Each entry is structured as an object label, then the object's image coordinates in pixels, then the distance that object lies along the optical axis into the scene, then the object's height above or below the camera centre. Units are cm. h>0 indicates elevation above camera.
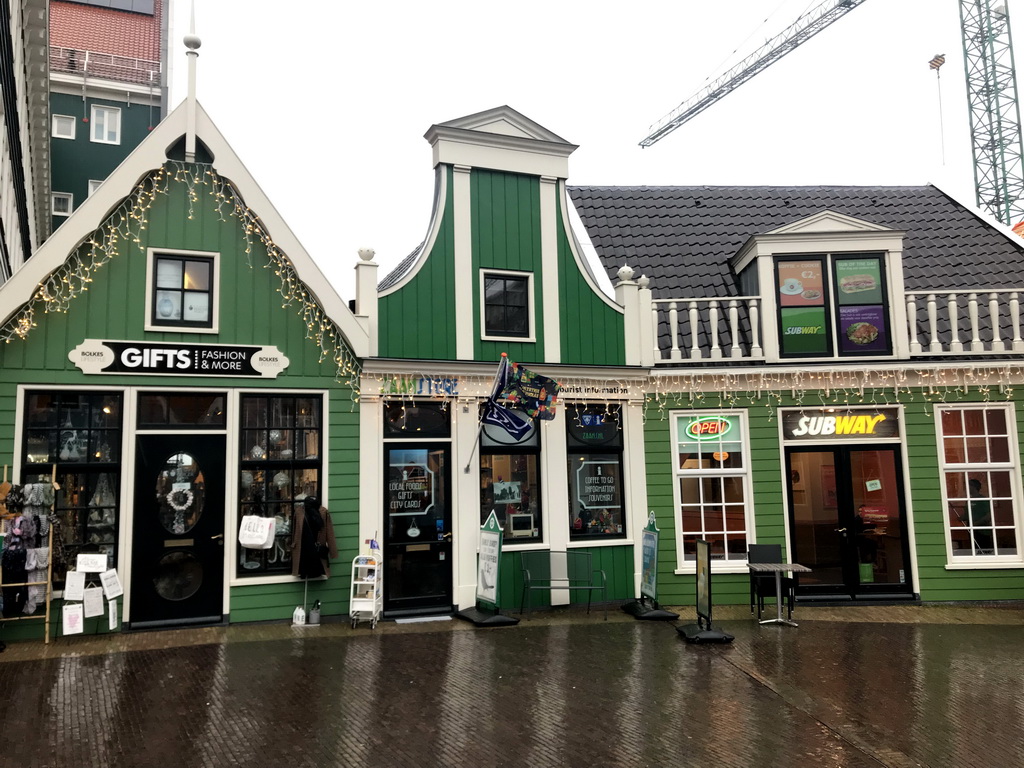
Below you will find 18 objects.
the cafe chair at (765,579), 1099 -145
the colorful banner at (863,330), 1225 +225
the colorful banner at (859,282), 1237 +303
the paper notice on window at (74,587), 920 -109
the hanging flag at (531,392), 1051 +121
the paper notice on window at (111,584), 932 -109
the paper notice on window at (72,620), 911 -147
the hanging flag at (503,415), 1037 +95
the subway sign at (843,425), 1216 +76
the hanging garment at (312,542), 1023 -72
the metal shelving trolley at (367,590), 1023 -138
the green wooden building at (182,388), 955 +131
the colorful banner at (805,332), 1230 +225
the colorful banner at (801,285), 1239 +301
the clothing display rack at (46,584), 898 -102
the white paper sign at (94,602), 925 -129
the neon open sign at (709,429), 1218 +76
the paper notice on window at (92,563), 929 -83
